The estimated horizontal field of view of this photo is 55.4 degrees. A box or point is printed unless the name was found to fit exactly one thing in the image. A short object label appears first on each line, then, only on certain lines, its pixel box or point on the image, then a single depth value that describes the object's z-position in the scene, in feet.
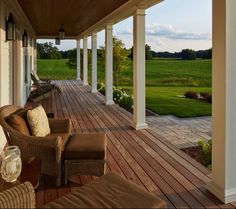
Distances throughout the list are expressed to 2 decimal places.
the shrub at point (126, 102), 23.76
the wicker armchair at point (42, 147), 8.02
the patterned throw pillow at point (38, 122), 8.65
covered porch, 7.25
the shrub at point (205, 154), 11.12
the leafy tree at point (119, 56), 34.11
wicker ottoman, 8.26
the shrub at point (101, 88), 31.61
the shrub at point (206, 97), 31.29
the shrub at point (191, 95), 33.48
